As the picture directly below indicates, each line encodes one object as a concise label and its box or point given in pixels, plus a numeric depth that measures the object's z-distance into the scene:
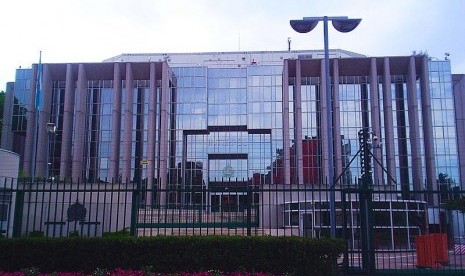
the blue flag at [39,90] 42.75
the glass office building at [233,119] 58.28
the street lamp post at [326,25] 13.91
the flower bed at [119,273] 9.72
